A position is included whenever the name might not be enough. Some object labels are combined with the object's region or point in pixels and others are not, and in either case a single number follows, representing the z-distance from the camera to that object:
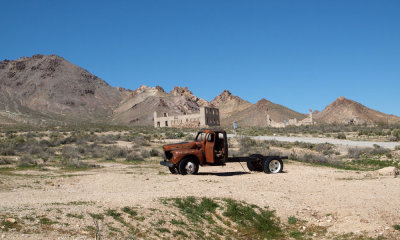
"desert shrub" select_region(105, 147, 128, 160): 25.12
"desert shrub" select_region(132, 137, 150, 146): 33.59
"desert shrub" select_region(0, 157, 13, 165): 21.93
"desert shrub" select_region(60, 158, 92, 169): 20.72
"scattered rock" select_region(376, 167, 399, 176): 16.43
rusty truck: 16.06
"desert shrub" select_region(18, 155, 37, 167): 20.89
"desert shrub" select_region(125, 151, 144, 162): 24.00
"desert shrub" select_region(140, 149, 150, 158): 25.37
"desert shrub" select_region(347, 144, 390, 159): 25.50
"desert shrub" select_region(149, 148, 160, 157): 26.41
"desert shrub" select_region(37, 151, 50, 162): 23.29
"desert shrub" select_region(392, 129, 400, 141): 36.89
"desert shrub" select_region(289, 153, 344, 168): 22.39
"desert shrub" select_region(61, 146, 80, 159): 24.84
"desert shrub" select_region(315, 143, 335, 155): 28.01
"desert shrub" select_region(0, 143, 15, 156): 25.89
